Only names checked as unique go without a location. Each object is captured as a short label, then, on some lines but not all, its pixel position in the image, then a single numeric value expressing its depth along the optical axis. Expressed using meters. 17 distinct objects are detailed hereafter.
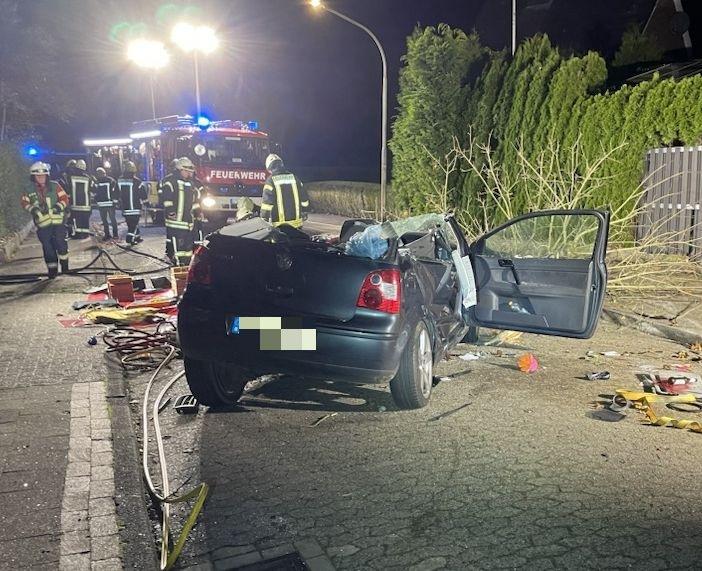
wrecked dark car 4.83
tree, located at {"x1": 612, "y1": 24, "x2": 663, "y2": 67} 17.95
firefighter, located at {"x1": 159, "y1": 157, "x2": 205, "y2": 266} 11.05
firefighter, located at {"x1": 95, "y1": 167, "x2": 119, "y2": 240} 17.64
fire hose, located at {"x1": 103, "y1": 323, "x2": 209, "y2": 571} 3.49
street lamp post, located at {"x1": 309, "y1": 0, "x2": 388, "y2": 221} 18.95
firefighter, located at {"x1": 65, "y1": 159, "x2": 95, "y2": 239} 15.70
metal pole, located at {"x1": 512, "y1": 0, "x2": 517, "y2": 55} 20.48
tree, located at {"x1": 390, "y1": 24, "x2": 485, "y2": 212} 16.28
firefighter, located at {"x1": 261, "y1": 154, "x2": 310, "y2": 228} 9.62
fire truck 18.75
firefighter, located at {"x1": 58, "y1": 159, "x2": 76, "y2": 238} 16.52
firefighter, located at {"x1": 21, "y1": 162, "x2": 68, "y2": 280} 11.31
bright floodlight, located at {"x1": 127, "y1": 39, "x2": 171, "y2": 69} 31.98
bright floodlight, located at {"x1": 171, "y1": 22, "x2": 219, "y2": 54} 26.09
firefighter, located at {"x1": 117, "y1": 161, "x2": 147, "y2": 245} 17.56
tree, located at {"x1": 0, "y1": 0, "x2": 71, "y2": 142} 21.78
